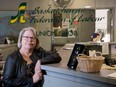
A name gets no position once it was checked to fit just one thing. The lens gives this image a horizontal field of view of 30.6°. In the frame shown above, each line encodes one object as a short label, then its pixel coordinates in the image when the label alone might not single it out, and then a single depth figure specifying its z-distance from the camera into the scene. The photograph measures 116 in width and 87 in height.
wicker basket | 1.53
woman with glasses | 2.03
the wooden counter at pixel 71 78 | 1.45
